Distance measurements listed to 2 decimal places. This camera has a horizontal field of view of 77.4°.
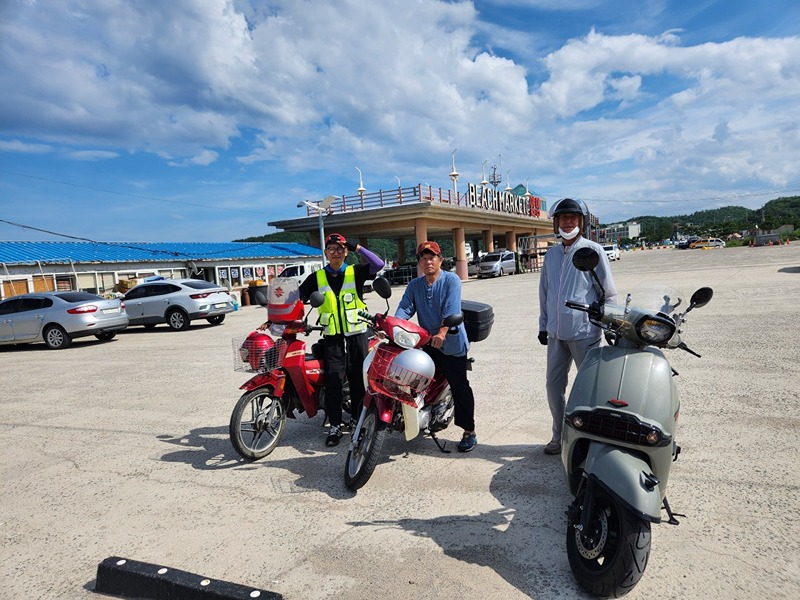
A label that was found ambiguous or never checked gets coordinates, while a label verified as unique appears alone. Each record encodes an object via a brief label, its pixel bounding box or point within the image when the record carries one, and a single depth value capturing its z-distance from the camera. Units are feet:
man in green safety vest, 14.47
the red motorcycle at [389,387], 11.48
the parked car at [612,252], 152.45
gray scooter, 7.33
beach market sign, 118.31
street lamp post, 78.38
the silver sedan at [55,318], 39.24
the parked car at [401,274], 103.55
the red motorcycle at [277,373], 13.87
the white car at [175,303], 47.83
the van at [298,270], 89.88
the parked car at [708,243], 241.70
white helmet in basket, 11.45
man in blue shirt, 13.05
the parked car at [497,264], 111.86
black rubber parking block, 7.88
